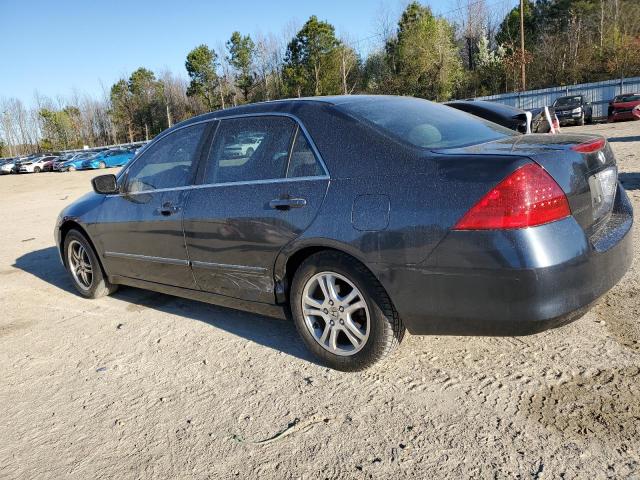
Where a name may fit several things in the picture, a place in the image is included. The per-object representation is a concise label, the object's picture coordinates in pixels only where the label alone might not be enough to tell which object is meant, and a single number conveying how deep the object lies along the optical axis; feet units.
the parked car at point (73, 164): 137.90
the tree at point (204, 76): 199.82
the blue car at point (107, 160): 135.23
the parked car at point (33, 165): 152.46
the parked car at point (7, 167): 156.87
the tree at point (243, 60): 190.60
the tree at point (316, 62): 158.40
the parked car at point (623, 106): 77.36
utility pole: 107.68
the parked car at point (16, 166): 155.68
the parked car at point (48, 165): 148.68
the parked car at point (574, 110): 85.25
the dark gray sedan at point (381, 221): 7.88
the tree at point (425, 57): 138.92
